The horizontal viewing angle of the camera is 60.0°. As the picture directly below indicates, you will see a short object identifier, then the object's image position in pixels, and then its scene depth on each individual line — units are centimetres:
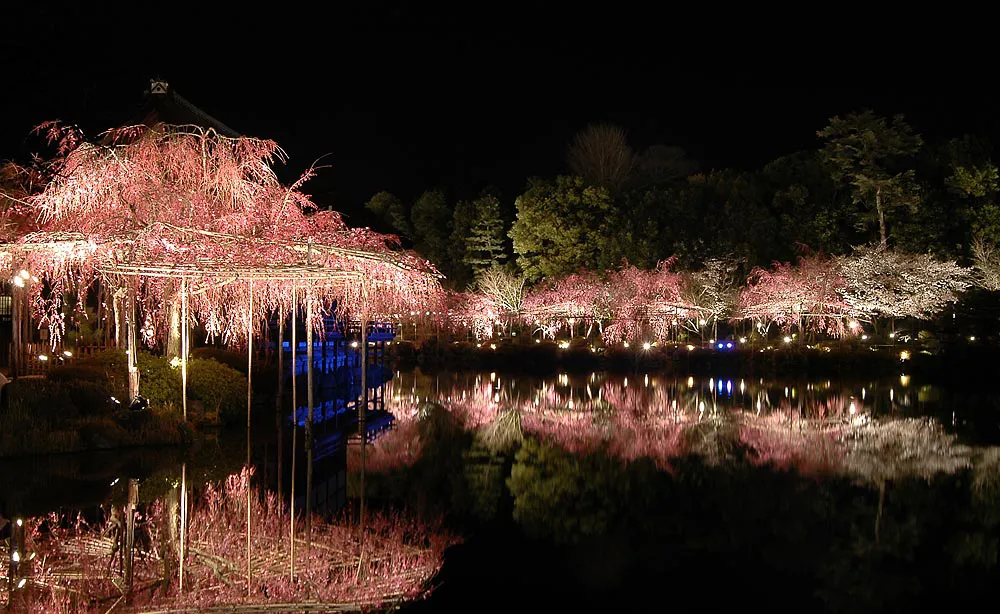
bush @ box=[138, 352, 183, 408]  1393
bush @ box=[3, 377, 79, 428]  1189
